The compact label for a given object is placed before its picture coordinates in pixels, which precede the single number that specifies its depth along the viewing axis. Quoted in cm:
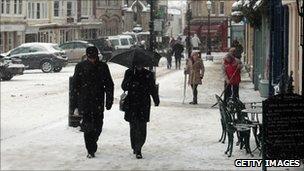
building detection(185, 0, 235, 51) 6358
